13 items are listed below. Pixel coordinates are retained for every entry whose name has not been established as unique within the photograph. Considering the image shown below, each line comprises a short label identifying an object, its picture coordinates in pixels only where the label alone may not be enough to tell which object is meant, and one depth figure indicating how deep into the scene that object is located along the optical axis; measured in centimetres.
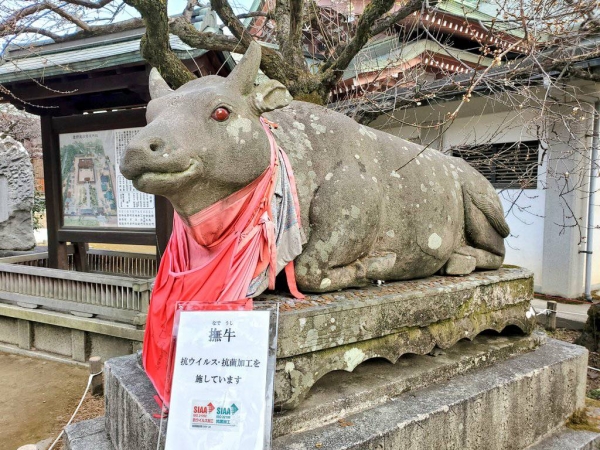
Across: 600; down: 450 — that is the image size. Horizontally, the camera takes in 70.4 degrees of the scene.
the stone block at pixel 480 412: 183
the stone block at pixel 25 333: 573
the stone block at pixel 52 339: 548
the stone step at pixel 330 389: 183
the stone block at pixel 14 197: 801
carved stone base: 183
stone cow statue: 164
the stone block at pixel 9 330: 590
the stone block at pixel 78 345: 528
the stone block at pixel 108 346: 500
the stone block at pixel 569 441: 252
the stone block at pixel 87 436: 224
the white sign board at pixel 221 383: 140
